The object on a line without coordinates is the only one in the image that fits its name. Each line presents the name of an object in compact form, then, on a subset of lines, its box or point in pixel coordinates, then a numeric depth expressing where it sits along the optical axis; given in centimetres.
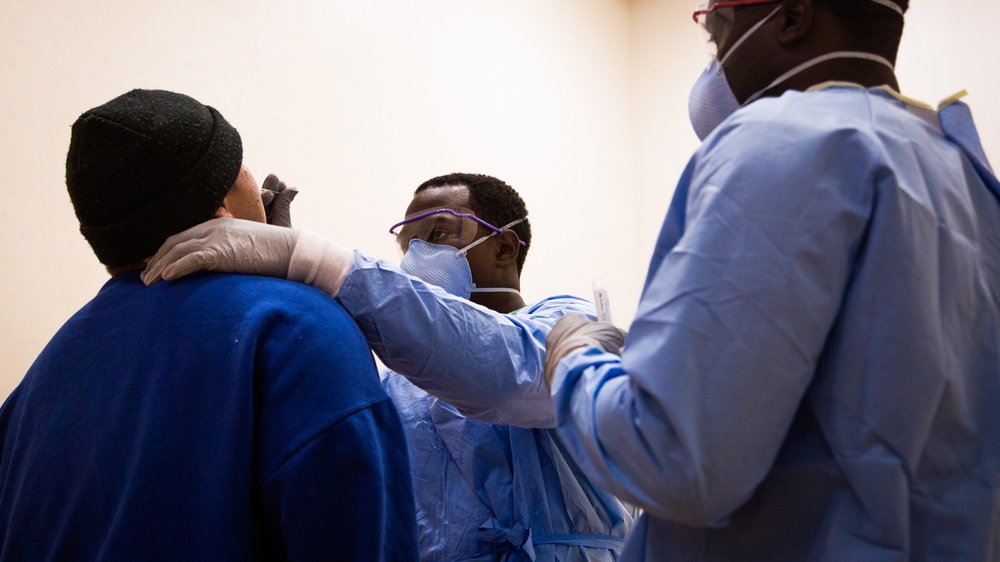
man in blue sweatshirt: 93
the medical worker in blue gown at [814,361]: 72
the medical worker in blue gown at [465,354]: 124
